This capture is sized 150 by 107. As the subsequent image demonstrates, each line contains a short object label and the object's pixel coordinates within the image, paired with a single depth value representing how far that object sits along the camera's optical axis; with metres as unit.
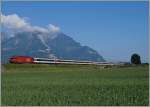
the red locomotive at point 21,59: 91.68
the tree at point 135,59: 111.12
